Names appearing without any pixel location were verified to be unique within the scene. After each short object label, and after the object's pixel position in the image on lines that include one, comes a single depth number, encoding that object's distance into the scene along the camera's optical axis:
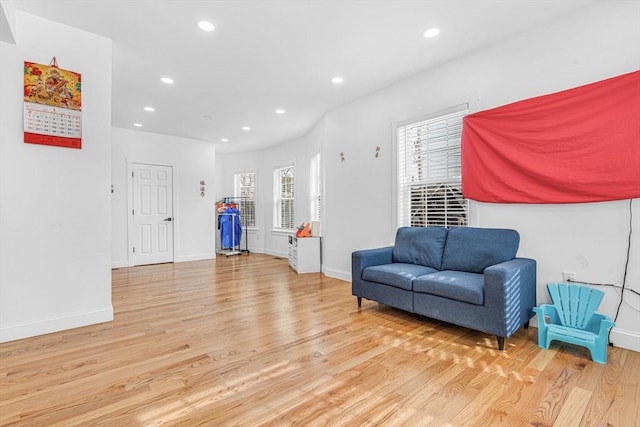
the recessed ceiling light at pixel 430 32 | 2.81
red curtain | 2.28
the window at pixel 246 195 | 8.24
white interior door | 6.16
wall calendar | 2.66
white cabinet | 5.37
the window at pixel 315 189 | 6.10
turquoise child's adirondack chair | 2.14
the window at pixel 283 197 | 7.32
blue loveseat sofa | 2.35
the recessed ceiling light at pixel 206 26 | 2.73
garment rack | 7.69
